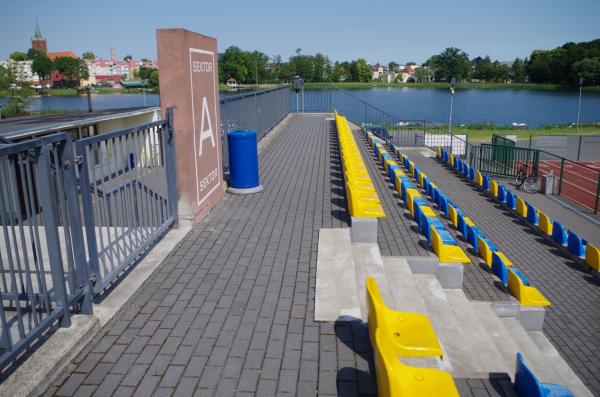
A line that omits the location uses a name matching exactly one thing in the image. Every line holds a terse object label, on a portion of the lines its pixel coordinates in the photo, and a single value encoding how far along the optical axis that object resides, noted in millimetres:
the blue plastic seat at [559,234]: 11070
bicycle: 19062
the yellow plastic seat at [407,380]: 2754
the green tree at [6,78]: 62344
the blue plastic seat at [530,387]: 3275
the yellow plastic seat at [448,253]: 6523
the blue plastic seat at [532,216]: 12539
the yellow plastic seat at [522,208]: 13258
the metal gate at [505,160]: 20922
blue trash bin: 9039
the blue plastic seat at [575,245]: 10320
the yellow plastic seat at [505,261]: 8042
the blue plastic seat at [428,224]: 7315
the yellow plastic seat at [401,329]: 3475
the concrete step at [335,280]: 4477
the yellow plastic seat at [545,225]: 11750
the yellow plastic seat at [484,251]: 8410
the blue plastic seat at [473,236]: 9133
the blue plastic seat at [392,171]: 11738
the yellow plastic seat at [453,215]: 10703
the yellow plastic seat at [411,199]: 8813
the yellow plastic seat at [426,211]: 7806
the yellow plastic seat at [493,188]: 15406
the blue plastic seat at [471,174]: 17886
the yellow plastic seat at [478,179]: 16981
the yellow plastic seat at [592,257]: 9570
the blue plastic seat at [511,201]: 14031
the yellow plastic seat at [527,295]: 6902
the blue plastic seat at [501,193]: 14859
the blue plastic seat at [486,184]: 16469
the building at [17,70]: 62788
